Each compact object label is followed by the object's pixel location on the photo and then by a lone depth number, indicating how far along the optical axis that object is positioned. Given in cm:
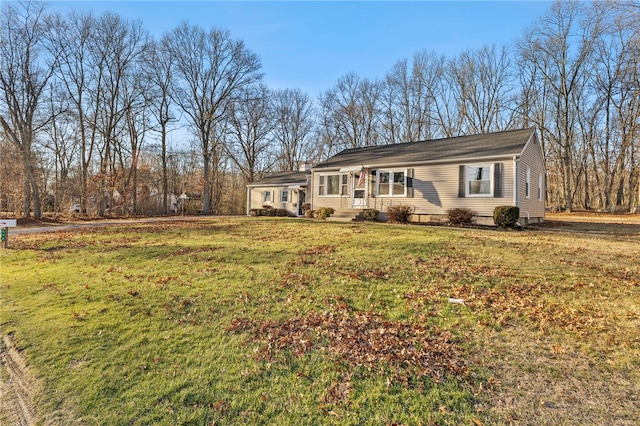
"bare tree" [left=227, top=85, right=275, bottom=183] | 3778
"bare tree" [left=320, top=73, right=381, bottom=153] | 3619
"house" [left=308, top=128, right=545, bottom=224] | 1390
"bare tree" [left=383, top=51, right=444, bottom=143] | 3456
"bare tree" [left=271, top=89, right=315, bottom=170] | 4084
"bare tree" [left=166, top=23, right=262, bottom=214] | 3036
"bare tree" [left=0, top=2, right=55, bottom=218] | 1878
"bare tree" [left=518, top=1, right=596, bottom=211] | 2675
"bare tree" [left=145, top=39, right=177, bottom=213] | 2891
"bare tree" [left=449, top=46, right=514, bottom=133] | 3291
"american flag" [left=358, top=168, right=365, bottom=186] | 1703
